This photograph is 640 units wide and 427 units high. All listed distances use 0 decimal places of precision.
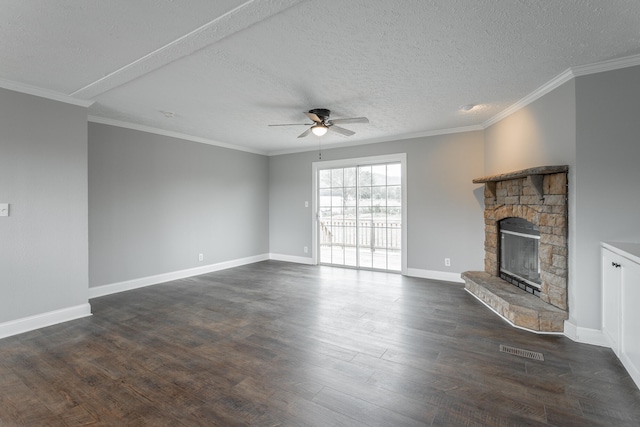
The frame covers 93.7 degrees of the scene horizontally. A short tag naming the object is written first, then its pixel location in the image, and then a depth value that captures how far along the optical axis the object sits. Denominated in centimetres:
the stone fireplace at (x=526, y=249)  305
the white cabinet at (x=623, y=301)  216
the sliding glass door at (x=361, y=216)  578
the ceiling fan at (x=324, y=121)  372
